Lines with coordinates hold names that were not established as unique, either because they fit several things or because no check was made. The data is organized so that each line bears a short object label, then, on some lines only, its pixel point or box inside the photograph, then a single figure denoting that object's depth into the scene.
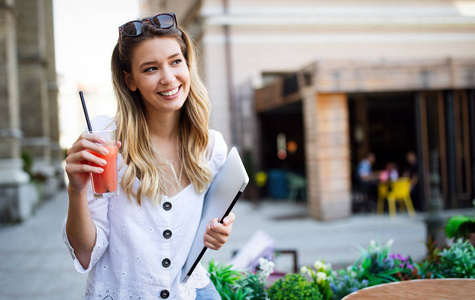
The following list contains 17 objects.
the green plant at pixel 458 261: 2.66
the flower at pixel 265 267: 2.74
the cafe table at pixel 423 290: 1.72
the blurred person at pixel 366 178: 10.94
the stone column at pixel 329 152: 9.81
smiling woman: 1.59
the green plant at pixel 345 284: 2.68
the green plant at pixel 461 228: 3.13
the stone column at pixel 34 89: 15.27
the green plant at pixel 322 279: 2.76
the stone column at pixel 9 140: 9.66
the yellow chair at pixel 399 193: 9.96
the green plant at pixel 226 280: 2.60
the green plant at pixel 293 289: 2.49
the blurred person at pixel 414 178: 10.60
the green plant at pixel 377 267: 2.80
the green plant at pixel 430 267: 2.79
